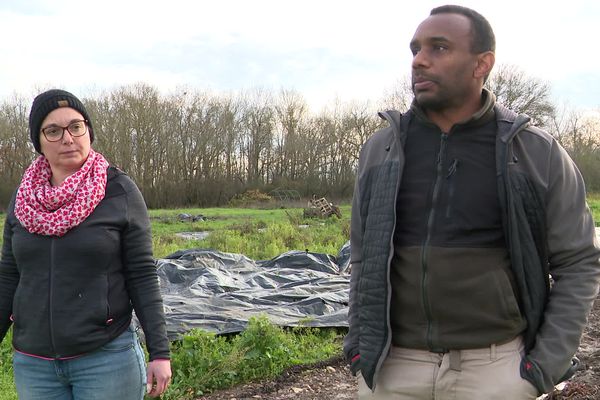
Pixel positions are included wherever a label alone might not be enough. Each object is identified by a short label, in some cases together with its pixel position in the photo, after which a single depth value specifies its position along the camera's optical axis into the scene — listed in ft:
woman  8.05
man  7.07
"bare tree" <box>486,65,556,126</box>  137.90
